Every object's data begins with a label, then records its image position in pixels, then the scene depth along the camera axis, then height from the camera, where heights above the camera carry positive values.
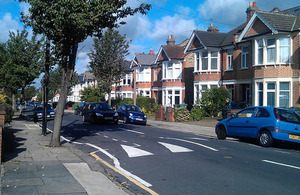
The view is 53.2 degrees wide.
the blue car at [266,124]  11.16 -0.82
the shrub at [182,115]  25.92 -1.05
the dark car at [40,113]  25.79 -1.03
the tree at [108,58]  36.34 +5.49
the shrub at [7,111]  11.31 -0.41
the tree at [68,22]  10.02 +2.79
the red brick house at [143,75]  44.38 +4.13
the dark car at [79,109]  35.02 -0.94
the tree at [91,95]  44.91 +1.02
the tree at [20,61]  24.70 +3.49
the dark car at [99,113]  21.34 -0.85
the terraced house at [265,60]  22.00 +3.52
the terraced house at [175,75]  35.74 +3.37
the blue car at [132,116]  23.12 -1.06
